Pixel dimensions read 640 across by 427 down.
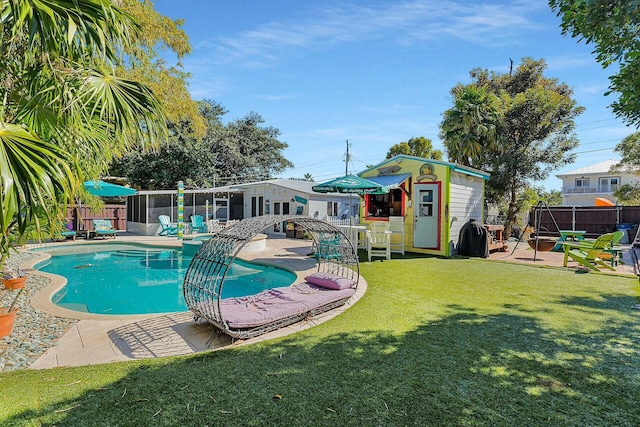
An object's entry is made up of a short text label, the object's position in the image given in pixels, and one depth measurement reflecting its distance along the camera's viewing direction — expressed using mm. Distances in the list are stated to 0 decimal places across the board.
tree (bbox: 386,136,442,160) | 29859
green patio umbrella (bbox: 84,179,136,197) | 15348
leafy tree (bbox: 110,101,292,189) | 25281
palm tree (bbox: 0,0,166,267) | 2332
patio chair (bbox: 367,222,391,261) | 10641
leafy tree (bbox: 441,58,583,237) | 15375
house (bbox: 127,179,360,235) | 18609
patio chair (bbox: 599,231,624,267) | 9602
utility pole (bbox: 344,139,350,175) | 38906
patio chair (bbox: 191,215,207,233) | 19609
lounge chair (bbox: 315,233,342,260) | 8330
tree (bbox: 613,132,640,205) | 16328
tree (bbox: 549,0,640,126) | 2799
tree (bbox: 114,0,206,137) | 10933
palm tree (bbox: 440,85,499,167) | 16688
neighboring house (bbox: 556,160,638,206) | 30875
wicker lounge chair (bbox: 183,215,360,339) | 4535
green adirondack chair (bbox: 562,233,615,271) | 8977
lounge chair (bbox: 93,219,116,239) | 16402
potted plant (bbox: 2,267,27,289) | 6434
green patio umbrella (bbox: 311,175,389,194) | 10414
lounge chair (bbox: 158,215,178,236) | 18703
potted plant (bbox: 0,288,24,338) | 4121
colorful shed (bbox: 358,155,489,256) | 11617
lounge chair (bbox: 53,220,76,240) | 15362
